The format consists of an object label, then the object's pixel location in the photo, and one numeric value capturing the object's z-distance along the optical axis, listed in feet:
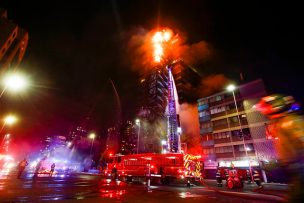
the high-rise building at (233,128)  129.03
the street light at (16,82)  47.60
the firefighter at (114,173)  74.74
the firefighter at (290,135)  6.95
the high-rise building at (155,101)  149.38
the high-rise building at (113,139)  228.63
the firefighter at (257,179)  41.38
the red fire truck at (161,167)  56.54
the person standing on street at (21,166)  56.89
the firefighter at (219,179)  52.06
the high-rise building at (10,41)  106.01
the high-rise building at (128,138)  197.51
